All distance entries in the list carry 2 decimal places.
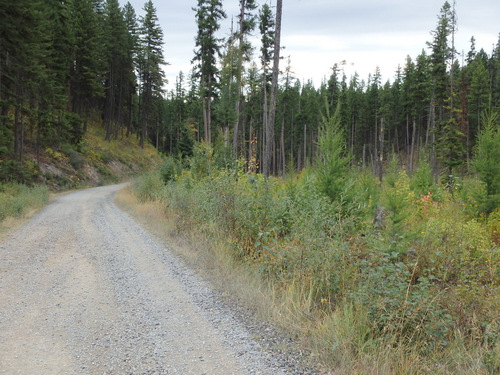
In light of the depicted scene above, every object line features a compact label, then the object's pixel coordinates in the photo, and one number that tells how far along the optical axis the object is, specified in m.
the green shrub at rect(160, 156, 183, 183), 20.17
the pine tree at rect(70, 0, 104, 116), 35.10
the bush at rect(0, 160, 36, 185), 17.89
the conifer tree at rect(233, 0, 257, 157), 23.78
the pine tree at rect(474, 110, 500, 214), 10.33
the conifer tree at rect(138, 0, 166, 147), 44.41
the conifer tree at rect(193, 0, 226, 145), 25.61
